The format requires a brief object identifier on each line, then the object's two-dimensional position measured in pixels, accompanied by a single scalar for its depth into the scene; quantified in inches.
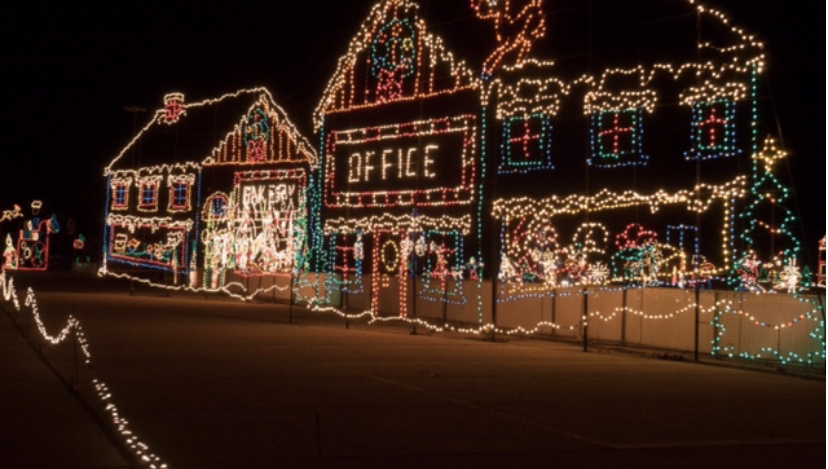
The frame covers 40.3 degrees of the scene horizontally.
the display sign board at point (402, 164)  1290.6
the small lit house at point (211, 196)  1723.7
